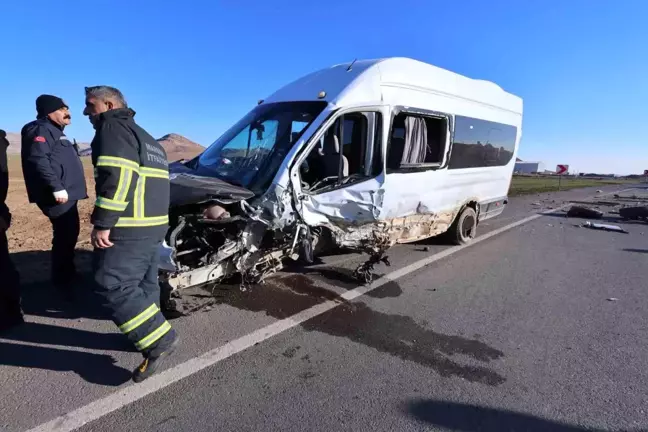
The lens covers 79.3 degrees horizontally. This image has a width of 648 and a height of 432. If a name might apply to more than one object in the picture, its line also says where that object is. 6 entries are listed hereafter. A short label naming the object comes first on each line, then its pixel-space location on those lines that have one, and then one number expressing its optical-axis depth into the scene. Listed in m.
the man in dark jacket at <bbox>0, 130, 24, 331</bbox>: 3.45
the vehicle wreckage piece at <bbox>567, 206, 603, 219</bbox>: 12.02
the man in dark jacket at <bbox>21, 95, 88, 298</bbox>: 3.94
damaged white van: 3.94
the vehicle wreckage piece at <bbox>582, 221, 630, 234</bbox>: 9.68
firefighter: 2.52
